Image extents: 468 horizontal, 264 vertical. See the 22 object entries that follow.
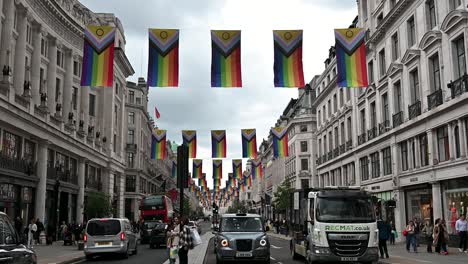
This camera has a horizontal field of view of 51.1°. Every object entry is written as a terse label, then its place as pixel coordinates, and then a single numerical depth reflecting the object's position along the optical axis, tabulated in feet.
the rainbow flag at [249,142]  146.82
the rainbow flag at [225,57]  73.26
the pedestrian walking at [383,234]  72.56
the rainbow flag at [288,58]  74.08
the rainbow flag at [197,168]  204.85
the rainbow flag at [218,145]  137.69
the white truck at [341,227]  55.26
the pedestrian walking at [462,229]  77.71
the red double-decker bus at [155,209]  138.21
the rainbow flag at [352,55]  77.51
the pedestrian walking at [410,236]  82.48
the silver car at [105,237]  73.92
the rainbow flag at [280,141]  168.04
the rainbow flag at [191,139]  140.09
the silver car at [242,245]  57.41
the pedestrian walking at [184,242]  49.60
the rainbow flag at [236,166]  218.46
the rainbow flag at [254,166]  261.24
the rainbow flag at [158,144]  165.78
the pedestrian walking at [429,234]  82.23
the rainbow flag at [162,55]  72.64
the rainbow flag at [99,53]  75.82
